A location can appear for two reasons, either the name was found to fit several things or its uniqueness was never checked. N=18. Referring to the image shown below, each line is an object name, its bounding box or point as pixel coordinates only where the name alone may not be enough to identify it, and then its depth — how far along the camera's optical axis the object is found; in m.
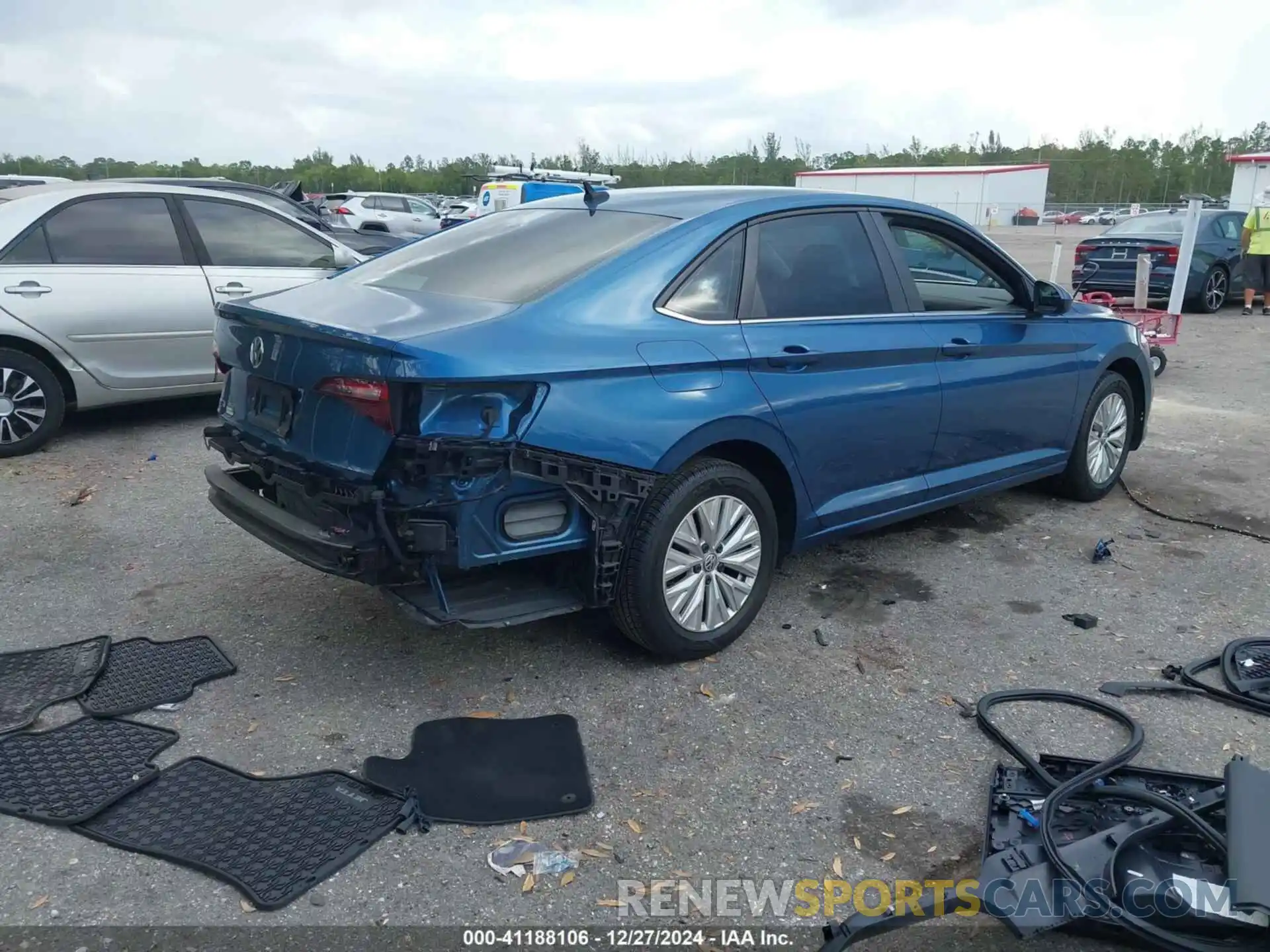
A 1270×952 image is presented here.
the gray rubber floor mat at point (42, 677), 3.55
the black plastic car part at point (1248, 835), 2.44
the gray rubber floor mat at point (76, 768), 3.03
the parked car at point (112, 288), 6.54
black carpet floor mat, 3.10
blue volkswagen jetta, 3.29
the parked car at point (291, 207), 11.41
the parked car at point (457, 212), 26.12
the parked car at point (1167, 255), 14.47
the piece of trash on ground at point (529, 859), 2.84
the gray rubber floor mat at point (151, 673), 3.62
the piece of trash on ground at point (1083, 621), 4.43
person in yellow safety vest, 14.50
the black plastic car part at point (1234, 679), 3.78
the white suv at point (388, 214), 24.91
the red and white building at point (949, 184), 45.38
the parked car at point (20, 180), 15.09
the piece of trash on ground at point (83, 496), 5.82
